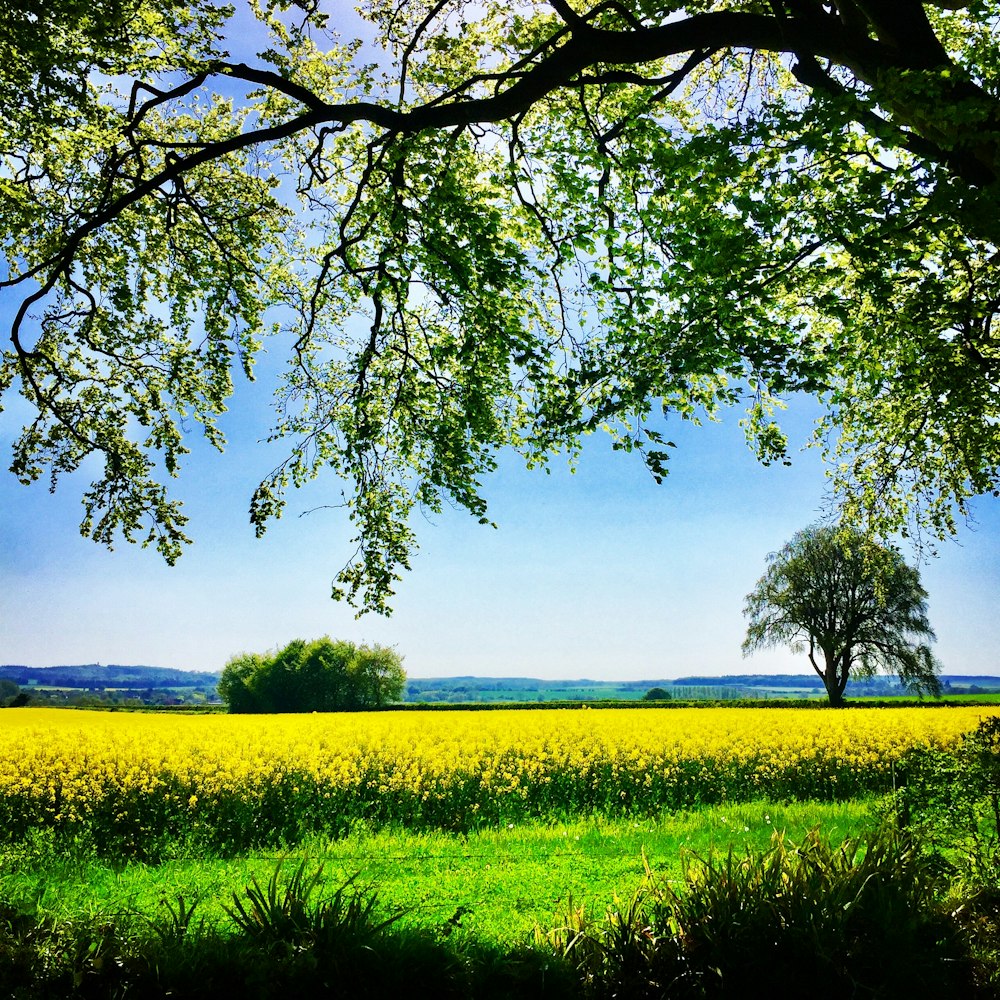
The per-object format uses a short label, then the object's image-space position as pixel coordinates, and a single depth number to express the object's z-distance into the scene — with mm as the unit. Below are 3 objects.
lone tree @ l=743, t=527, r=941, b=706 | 46719
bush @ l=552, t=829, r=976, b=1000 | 4309
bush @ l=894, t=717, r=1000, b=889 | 5738
